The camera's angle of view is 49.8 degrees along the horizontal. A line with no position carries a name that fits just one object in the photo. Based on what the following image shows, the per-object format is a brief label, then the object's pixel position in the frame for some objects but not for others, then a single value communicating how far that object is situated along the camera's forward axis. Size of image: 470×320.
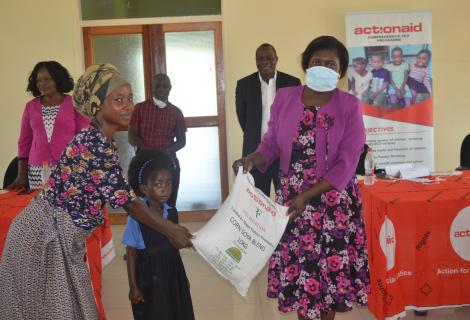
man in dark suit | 3.99
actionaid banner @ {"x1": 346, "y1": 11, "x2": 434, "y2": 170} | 5.20
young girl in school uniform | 2.17
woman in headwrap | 1.71
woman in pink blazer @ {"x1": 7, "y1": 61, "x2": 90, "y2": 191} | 3.26
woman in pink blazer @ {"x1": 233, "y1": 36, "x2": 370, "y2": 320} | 2.10
